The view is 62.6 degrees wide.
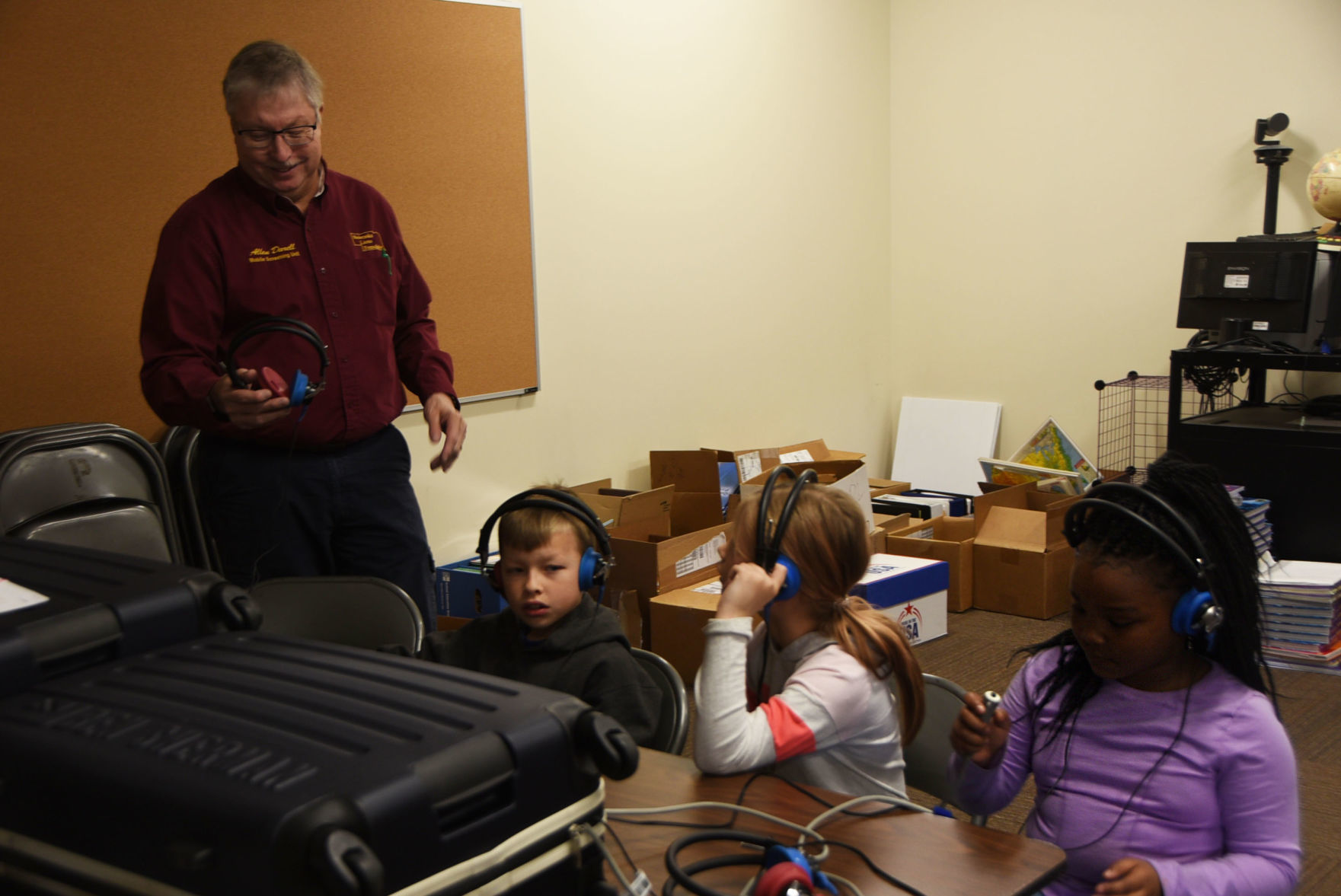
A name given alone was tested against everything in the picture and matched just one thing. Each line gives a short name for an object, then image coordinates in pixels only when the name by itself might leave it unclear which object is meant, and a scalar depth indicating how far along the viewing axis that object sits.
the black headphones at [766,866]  0.92
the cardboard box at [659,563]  3.45
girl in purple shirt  1.26
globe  3.84
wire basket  4.80
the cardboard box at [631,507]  3.64
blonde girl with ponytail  1.31
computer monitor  3.62
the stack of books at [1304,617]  3.37
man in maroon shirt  2.06
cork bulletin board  2.59
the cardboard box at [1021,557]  3.94
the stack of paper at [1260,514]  3.53
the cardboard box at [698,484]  4.03
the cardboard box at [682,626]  3.31
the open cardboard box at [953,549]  4.05
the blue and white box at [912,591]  3.54
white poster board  5.25
